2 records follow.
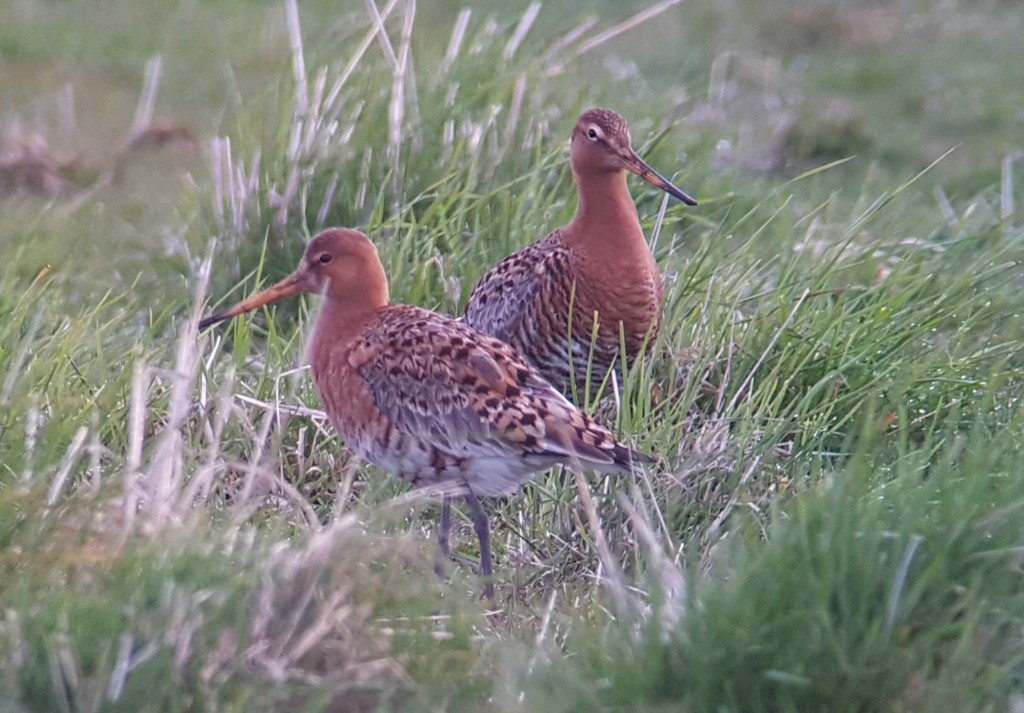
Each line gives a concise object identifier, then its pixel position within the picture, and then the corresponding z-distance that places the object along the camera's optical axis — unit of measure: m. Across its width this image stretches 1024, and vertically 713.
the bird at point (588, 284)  9.58
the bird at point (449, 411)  7.78
